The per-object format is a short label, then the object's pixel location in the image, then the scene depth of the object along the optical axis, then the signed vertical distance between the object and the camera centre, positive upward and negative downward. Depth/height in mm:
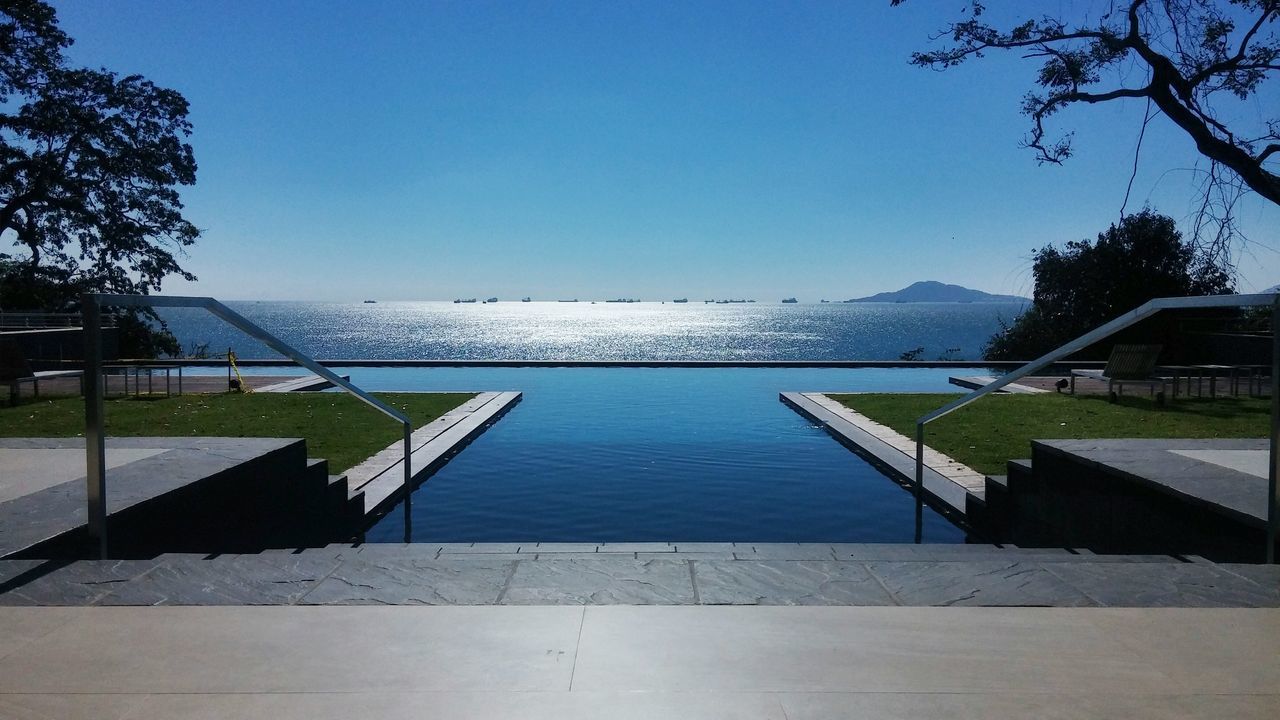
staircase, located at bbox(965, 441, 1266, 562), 3693 -1005
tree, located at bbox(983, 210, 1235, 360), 22141 +1480
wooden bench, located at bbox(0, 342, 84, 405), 10711 -622
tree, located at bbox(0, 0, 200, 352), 22281 +4558
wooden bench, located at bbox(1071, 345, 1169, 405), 11672 -491
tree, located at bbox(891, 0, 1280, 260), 8695 +3353
